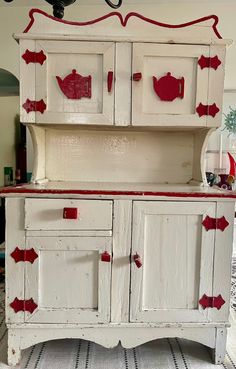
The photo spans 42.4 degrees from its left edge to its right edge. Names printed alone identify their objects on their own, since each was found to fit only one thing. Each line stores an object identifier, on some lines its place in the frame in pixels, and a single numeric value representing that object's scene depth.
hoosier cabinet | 1.24
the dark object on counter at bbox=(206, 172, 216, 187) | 2.28
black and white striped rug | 1.28
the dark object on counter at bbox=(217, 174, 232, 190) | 2.30
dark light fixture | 1.21
